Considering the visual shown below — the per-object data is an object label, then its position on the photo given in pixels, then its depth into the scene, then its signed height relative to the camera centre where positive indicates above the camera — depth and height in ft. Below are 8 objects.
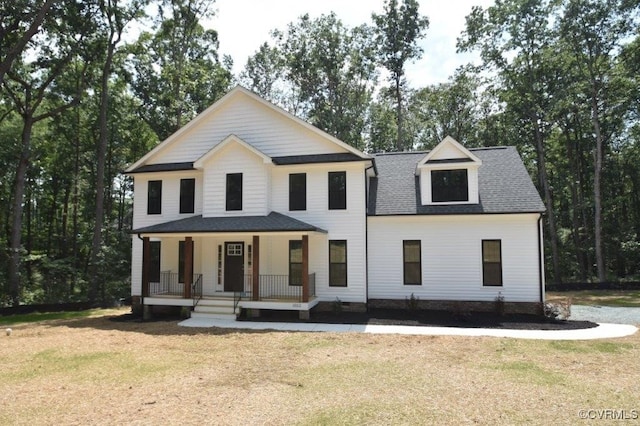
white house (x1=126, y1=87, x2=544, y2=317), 47.75 +1.98
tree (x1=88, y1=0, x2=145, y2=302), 64.80 +32.66
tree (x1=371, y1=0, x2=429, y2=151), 95.04 +51.35
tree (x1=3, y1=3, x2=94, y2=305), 62.39 +30.85
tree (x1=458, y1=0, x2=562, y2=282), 84.43 +42.59
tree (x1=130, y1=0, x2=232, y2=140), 82.69 +39.45
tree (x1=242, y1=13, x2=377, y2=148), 102.94 +46.43
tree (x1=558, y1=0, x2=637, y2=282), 78.74 +39.98
